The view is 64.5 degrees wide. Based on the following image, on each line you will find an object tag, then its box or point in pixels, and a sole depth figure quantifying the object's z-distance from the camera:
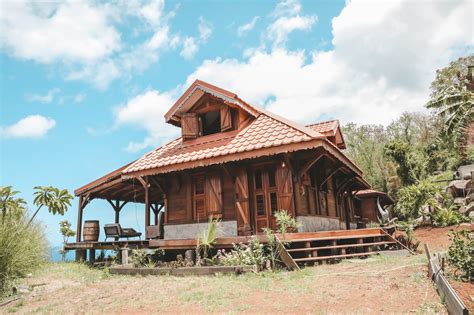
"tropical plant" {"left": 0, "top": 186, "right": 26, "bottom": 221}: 9.26
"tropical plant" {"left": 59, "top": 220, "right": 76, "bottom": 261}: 23.83
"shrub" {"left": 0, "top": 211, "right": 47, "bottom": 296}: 8.69
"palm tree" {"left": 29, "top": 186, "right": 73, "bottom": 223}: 19.56
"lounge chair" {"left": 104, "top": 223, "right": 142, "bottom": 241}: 16.03
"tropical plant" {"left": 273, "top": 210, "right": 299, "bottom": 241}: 9.88
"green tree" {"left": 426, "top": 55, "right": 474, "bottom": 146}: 22.35
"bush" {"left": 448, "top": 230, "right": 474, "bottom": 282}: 6.34
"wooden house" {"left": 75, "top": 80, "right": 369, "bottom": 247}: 11.41
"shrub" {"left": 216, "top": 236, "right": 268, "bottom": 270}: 9.52
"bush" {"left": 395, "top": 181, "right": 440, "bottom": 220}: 21.14
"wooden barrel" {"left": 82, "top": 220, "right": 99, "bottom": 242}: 16.48
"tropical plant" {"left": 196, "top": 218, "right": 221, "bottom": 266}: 10.73
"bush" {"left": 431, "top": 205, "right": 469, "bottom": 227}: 19.50
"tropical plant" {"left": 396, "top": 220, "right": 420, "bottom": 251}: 11.70
